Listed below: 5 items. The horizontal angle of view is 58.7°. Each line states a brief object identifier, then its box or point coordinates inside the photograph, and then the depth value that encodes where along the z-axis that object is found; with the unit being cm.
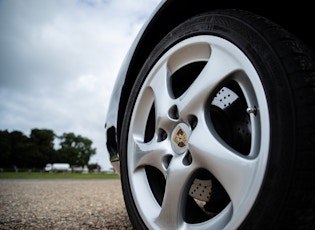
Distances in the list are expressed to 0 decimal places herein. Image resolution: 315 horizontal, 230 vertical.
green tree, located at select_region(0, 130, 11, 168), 4871
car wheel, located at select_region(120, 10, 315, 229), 77
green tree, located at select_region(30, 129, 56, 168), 5538
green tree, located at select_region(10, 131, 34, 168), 5159
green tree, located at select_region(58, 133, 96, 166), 6488
